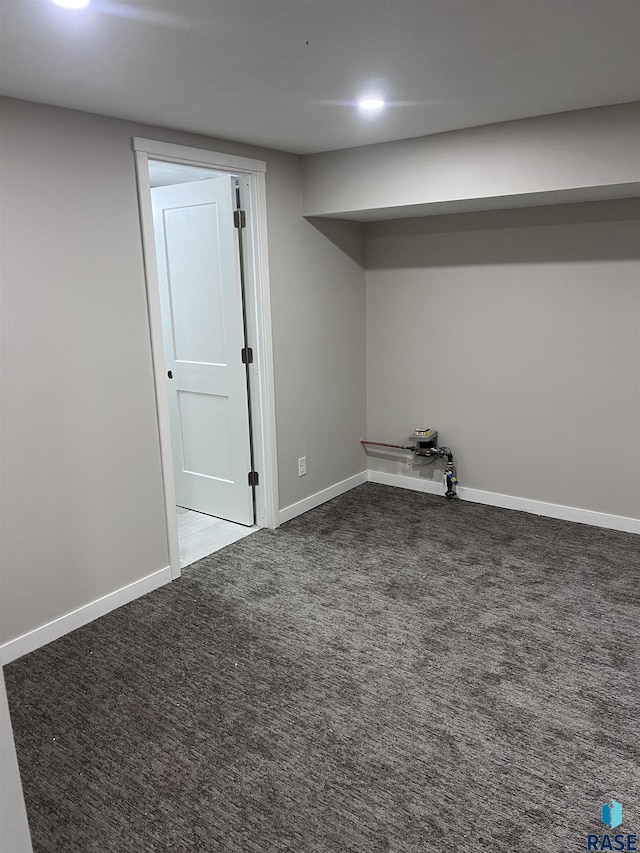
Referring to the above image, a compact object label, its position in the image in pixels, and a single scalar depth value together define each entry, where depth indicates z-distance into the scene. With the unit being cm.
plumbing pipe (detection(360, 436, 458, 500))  435
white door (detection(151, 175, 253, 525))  375
